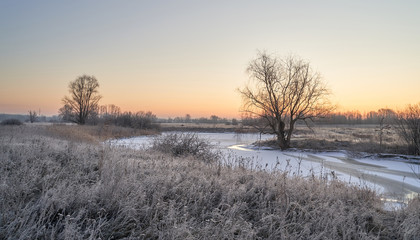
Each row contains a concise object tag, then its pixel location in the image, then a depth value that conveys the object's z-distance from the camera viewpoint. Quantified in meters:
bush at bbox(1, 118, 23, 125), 36.72
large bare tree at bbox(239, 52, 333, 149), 21.97
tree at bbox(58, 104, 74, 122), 54.42
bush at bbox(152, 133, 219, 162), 13.57
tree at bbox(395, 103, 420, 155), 16.39
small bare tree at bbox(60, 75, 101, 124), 53.41
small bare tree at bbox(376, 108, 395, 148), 18.33
